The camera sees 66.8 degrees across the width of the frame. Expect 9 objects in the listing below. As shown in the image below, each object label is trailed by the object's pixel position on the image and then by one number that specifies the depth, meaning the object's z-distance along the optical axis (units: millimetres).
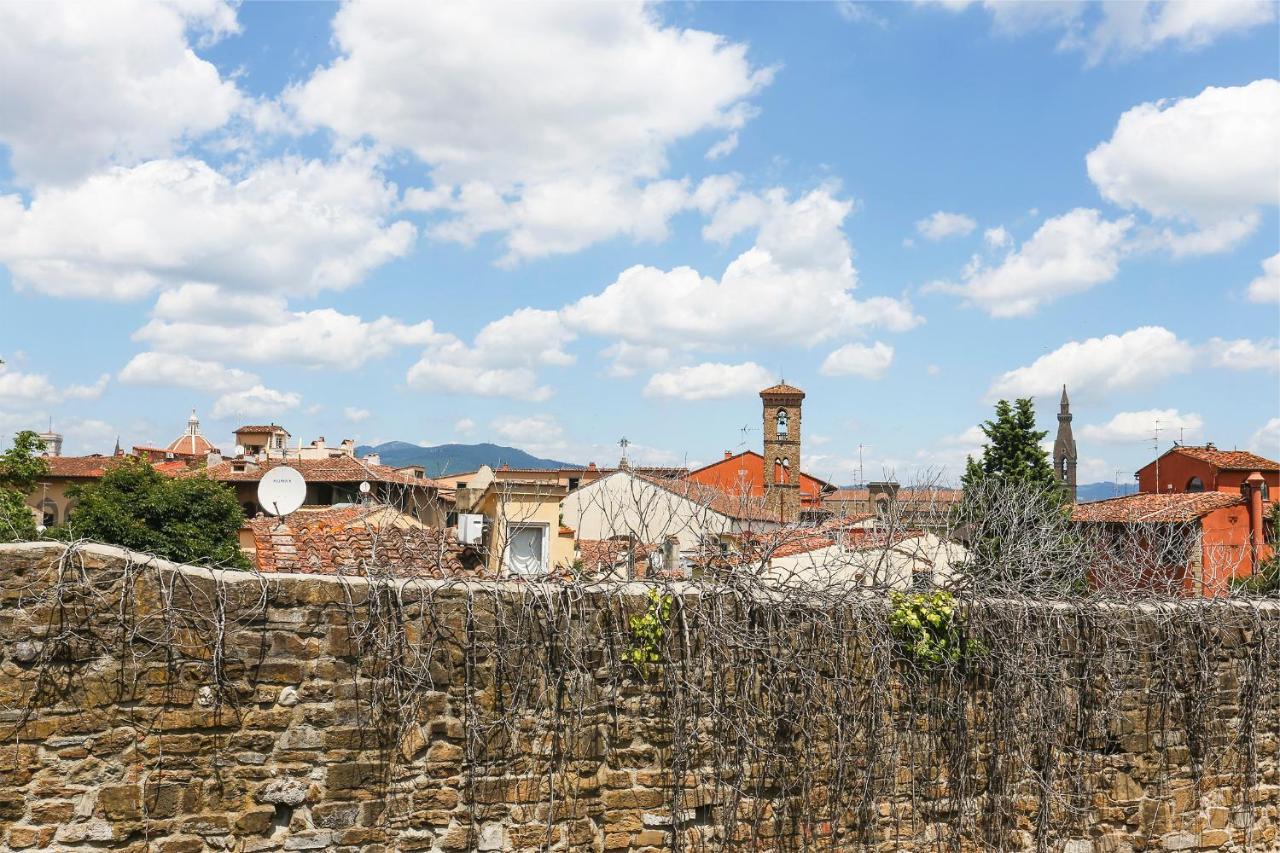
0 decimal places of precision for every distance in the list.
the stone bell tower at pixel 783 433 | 37719
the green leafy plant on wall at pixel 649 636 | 5691
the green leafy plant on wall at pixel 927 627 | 6355
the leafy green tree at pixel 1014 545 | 7102
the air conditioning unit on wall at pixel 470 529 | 12625
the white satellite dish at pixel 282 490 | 11125
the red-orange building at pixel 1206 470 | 33625
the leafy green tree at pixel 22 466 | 26266
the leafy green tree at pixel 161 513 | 25359
